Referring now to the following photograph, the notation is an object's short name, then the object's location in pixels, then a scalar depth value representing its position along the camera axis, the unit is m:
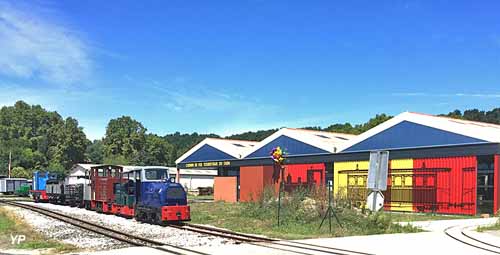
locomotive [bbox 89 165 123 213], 30.00
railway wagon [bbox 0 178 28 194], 66.44
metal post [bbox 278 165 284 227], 22.94
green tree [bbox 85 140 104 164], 140.40
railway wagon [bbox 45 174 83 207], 37.75
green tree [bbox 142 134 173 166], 111.06
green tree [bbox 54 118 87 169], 107.57
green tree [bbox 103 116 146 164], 107.69
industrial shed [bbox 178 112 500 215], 30.33
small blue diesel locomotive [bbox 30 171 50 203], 48.19
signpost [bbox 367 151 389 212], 18.71
